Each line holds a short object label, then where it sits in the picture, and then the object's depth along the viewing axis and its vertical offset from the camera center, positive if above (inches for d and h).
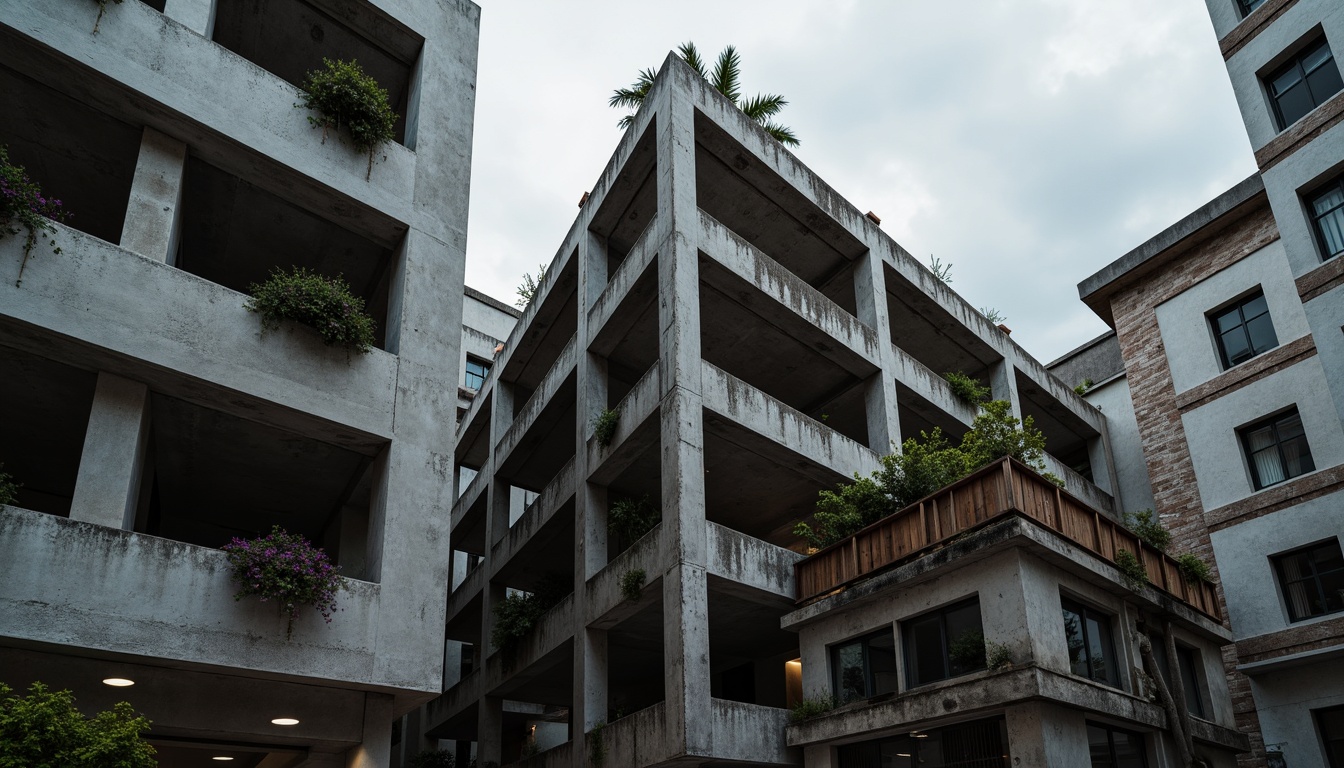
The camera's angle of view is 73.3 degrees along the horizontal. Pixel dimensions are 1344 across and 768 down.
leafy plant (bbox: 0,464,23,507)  451.5 +154.9
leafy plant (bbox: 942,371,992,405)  1143.6 +464.2
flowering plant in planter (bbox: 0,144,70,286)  480.4 +302.9
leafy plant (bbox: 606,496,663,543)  873.5 +253.1
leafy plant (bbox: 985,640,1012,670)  594.2 +81.1
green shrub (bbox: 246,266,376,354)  558.3 +291.3
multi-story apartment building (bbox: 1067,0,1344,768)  787.4 +375.8
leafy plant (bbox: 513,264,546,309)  1658.5 +875.1
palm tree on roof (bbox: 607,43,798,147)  1109.1 +805.2
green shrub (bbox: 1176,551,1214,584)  799.1 +174.5
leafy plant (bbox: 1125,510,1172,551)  805.2 +205.1
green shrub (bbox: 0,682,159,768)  327.0 +31.1
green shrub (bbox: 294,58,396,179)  621.3 +449.9
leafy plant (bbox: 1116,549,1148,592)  692.1 +153.1
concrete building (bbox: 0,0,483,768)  478.9 +249.0
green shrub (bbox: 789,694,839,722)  734.6 +67.5
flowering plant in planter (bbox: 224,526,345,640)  501.0 +125.4
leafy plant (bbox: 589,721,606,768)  776.9 +46.5
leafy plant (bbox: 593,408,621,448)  903.7 +346.4
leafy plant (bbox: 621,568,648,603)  787.4 +175.0
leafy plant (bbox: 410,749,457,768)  1171.3 +63.8
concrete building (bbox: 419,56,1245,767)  640.4 +290.0
